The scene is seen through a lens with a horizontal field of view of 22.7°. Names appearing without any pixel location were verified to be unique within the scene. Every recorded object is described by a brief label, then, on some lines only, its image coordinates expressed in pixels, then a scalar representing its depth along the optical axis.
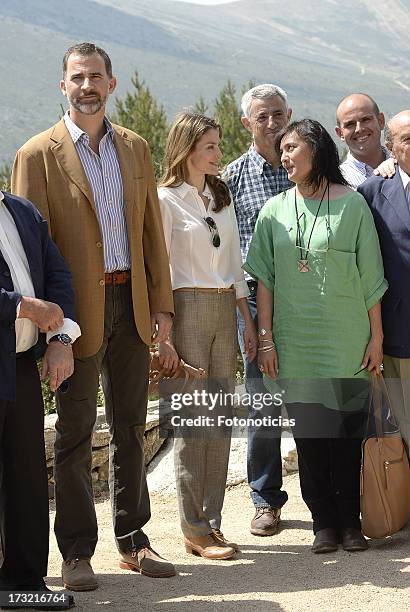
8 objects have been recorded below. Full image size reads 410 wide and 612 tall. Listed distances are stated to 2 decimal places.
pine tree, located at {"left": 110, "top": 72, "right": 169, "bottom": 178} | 21.84
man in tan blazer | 4.25
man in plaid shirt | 5.29
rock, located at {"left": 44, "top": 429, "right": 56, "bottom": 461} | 6.26
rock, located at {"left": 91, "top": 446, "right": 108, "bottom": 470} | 6.44
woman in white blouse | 4.72
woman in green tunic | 4.73
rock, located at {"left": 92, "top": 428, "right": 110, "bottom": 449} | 6.45
